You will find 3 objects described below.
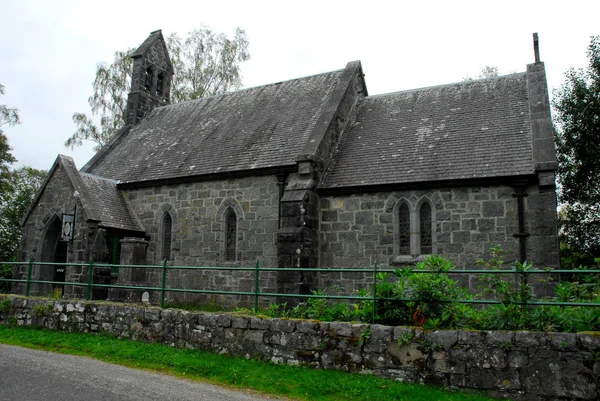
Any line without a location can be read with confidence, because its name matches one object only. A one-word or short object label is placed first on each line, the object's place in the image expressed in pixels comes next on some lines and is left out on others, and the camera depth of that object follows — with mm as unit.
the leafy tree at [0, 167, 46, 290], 28302
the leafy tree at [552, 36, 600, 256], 22875
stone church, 13156
